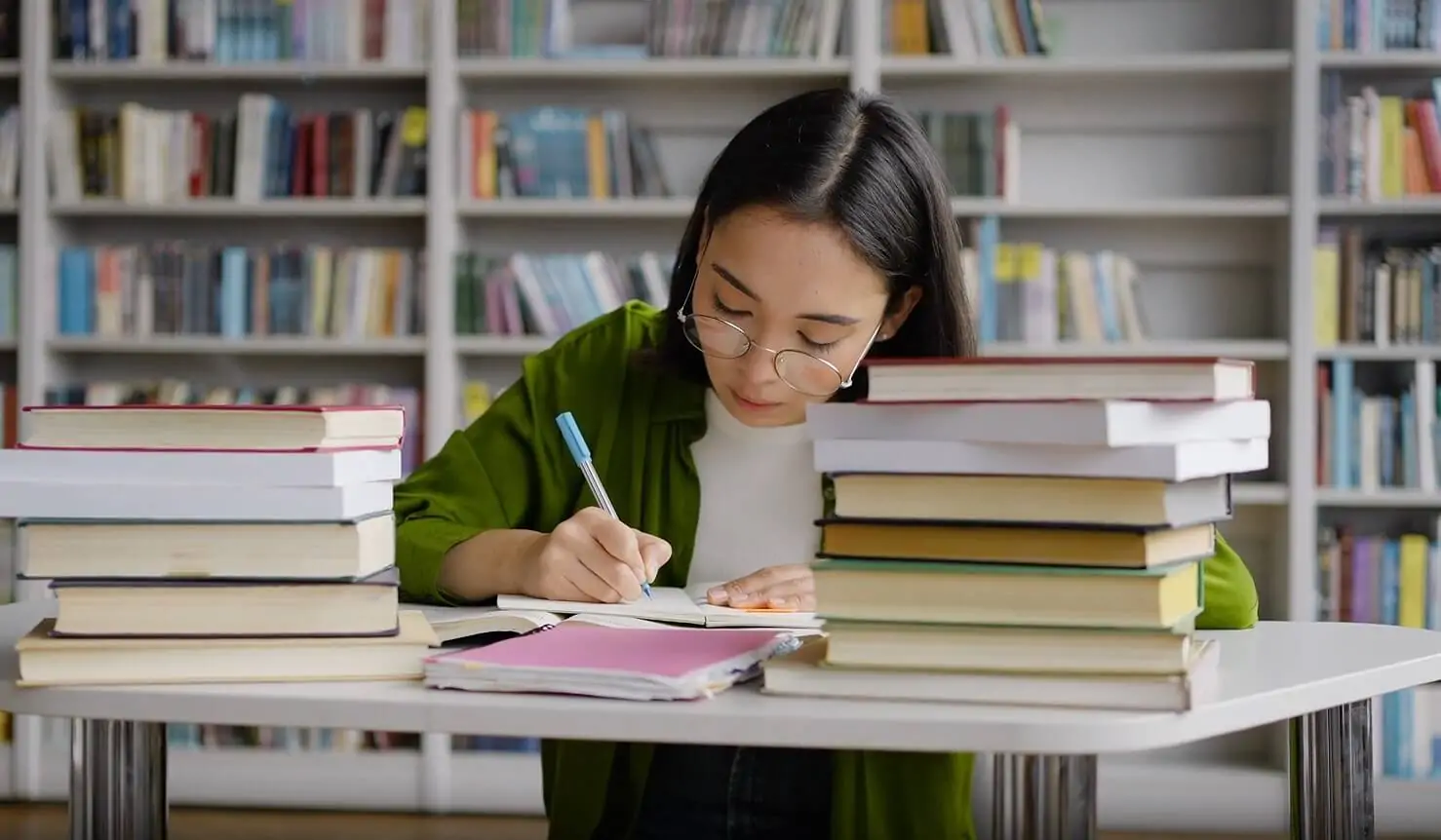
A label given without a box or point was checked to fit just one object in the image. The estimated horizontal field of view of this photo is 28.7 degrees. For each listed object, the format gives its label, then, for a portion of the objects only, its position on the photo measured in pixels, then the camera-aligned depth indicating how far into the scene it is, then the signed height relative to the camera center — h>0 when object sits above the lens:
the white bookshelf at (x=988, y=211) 4.90 +0.48
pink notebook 2.19 -0.16
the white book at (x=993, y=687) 2.15 -0.16
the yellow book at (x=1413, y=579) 4.88 -0.36
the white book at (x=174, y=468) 2.25 -0.04
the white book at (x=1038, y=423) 2.15 -0.01
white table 2.12 -0.18
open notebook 2.47 -0.16
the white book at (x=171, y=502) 2.24 -0.06
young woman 2.61 -0.03
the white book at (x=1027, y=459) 2.16 -0.03
